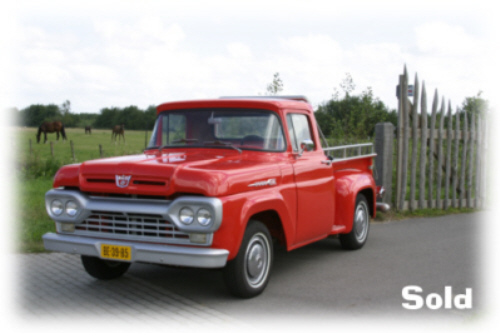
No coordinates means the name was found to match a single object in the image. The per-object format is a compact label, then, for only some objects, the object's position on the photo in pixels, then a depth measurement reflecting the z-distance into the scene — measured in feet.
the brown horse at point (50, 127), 157.62
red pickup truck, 18.01
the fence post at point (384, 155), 39.09
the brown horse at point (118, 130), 164.86
